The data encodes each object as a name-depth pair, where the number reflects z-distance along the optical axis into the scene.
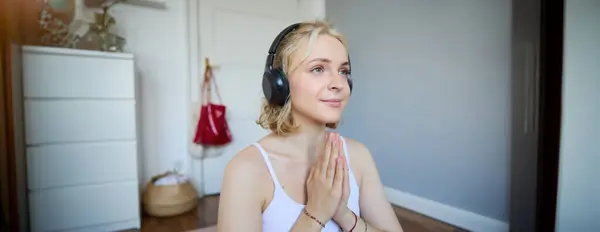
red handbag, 2.29
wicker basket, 1.98
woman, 0.57
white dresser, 1.54
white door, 2.43
